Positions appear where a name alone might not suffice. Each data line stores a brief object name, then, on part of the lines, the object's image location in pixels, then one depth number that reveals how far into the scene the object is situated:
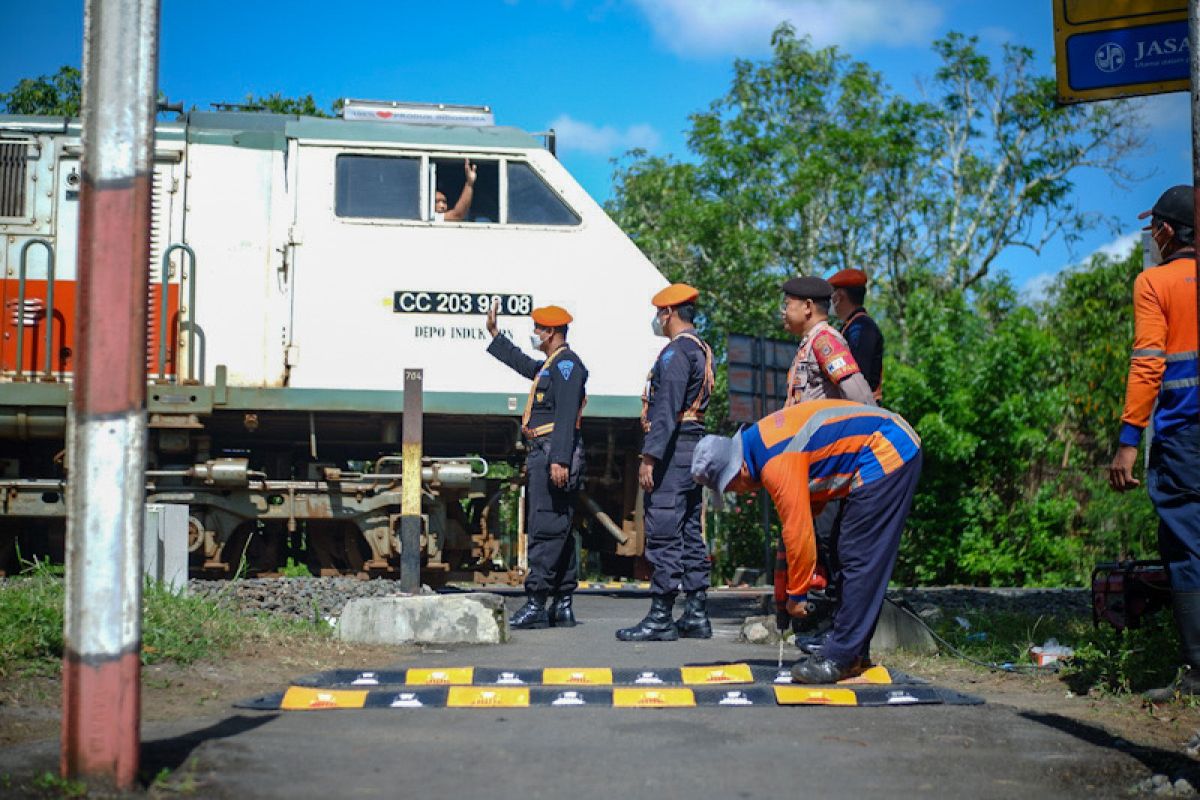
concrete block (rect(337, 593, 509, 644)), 7.66
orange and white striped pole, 3.74
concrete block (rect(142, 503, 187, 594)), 8.58
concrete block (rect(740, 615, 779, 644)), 7.88
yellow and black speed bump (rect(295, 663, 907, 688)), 6.02
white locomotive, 10.78
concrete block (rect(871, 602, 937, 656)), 7.45
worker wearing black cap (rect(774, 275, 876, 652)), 6.59
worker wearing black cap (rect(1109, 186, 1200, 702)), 5.31
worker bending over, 5.64
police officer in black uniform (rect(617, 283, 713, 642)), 7.85
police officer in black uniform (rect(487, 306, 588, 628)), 8.71
